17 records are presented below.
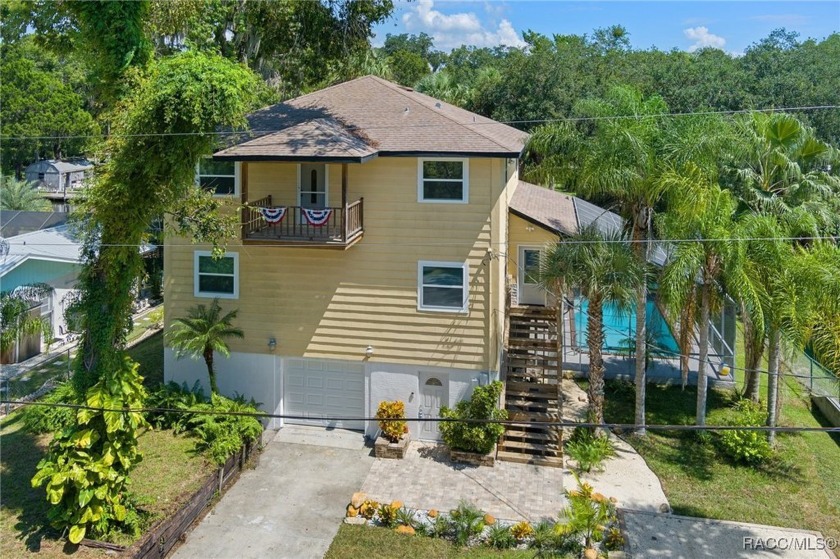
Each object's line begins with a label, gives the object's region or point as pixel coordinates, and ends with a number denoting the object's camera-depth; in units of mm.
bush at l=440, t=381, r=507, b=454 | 15734
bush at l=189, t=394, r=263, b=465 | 14898
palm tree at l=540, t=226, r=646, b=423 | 15531
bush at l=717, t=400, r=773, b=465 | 15508
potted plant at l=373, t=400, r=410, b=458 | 16344
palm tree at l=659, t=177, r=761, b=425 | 14844
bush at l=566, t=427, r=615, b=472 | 15539
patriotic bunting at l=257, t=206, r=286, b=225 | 16327
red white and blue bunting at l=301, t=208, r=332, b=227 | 16156
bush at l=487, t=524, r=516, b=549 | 12680
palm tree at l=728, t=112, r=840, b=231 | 16859
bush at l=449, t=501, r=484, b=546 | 12828
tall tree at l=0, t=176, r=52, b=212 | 35781
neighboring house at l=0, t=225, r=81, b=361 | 21062
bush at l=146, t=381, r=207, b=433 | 16344
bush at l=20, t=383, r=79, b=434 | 16125
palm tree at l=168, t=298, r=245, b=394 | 16047
